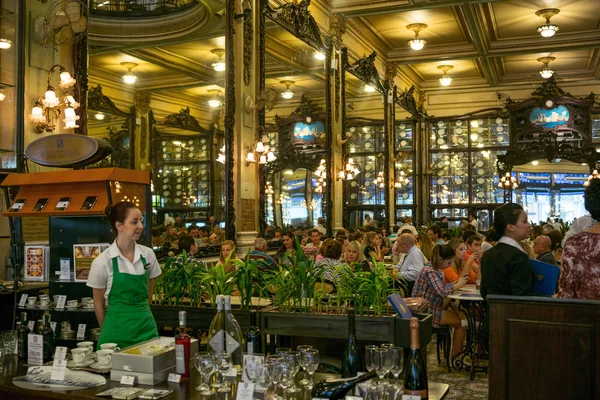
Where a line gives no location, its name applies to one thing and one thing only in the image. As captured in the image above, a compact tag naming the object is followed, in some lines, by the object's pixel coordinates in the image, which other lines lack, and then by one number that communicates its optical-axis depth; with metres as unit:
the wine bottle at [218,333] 2.63
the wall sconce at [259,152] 8.98
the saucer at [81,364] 2.79
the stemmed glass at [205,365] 2.33
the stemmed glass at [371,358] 2.24
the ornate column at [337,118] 12.66
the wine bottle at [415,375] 2.28
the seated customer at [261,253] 6.27
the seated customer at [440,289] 5.95
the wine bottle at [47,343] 2.98
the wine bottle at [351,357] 2.51
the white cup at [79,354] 2.81
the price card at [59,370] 2.59
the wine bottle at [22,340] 3.05
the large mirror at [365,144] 13.53
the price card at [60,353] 2.63
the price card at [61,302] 4.25
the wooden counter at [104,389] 2.41
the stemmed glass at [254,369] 2.19
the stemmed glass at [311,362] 2.35
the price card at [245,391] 2.16
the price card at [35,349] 2.96
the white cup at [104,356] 2.76
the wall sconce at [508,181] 18.58
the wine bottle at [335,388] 2.11
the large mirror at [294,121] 9.84
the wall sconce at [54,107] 5.91
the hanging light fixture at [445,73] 18.30
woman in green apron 3.41
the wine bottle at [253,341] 2.60
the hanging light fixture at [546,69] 17.45
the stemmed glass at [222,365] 2.38
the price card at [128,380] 2.52
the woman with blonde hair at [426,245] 8.65
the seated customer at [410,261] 7.02
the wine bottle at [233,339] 2.65
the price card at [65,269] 4.51
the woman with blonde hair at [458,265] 6.99
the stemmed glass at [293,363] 2.24
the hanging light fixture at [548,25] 13.41
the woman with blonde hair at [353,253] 7.15
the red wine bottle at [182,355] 2.62
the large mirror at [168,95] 6.64
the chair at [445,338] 6.21
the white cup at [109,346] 2.83
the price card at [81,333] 4.12
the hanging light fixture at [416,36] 14.19
